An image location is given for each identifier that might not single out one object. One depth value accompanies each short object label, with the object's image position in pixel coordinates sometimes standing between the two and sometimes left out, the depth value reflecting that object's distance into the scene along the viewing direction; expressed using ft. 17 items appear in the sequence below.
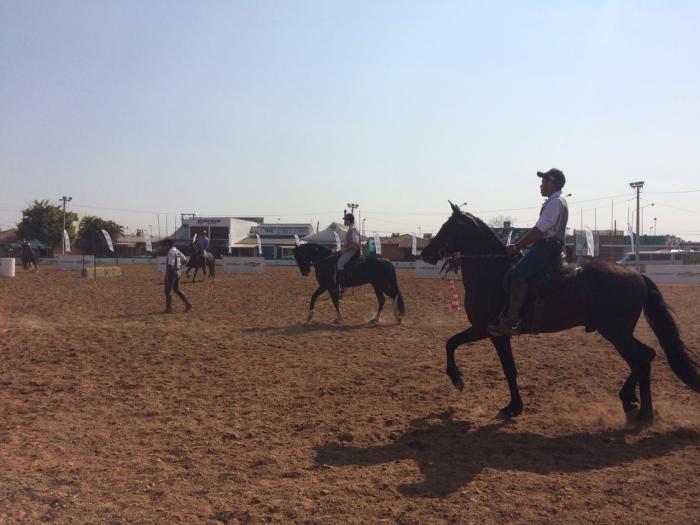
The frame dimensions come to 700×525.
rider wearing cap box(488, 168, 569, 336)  20.22
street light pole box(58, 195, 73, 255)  236.18
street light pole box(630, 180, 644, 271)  135.44
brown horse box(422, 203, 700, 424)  19.95
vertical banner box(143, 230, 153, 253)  141.16
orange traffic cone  55.16
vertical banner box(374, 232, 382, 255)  131.75
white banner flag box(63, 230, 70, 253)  142.93
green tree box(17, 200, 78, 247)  242.99
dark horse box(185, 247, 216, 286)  84.38
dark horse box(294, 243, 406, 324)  45.85
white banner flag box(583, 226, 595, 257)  109.50
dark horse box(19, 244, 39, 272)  114.01
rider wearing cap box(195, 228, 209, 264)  85.98
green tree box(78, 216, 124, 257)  238.02
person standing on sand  49.44
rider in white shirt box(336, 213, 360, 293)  45.34
